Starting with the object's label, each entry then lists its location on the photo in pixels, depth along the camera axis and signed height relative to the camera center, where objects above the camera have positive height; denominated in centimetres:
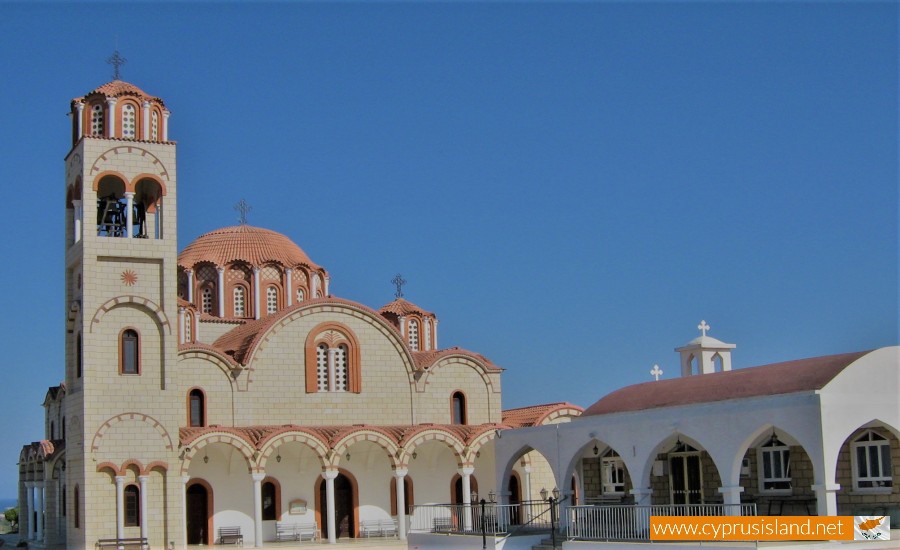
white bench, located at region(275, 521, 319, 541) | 3403 -248
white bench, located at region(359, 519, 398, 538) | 3528 -254
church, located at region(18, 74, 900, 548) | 2342 +59
